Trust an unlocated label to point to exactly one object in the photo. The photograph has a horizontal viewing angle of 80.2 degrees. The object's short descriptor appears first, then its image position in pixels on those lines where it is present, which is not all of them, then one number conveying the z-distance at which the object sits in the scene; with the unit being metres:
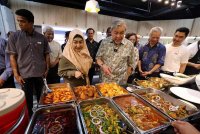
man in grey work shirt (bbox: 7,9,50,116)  1.62
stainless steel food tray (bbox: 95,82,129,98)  1.25
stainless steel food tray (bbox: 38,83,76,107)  1.02
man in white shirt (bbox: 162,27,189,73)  2.13
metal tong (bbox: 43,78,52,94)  1.27
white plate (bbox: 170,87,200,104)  1.09
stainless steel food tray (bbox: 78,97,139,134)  0.80
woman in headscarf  1.51
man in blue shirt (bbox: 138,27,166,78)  2.06
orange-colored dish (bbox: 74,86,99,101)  1.20
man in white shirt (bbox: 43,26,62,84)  2.57
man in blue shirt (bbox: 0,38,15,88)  1.75
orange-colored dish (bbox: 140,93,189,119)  0.97
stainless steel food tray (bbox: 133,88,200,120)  0.95
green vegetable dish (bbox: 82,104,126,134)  0.83
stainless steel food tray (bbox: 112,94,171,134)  0.78
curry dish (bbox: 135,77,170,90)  1.43
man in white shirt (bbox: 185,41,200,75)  2.38
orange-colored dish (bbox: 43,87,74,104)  1.10
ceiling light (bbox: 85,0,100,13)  2.81
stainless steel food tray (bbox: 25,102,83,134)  0.75
